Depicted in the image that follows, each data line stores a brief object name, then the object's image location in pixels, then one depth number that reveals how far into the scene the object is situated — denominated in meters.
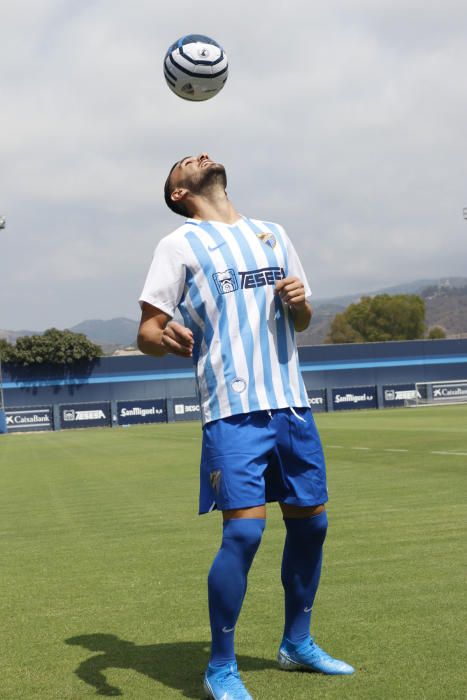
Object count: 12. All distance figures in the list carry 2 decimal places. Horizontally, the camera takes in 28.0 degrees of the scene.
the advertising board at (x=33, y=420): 59.22
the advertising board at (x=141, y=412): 57.55
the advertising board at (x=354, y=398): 60.28
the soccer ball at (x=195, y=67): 5.00
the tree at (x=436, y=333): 137.88
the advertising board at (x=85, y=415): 57.47
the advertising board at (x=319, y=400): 60.47
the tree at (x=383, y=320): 130.25
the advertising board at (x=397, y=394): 60.20
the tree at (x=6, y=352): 68.88
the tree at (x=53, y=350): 69.31
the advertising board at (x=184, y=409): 58.97
